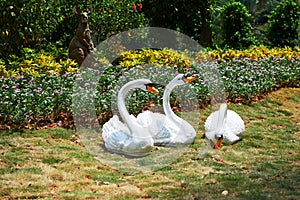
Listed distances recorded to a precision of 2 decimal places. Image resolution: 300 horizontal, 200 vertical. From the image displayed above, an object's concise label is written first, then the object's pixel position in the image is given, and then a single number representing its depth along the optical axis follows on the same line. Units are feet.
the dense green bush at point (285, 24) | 45.55
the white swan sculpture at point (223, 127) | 20.47
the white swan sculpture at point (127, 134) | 18.84
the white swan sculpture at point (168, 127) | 20.38
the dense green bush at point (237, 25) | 44.86
